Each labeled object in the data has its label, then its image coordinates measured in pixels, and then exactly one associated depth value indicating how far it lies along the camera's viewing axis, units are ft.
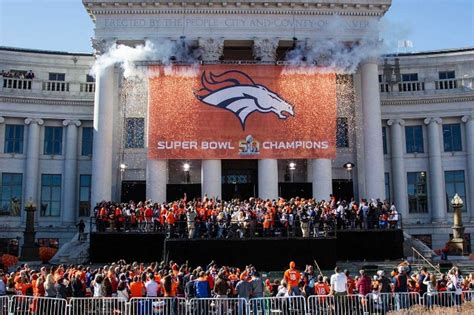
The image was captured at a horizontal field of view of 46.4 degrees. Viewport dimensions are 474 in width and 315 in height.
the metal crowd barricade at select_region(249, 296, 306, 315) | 49.83
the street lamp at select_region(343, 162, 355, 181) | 122.02
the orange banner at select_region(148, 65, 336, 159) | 114.62
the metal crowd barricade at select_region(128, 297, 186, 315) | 48.98
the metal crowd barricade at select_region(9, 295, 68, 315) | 49.62
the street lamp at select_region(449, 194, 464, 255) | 100.48
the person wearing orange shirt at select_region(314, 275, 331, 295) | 53.78
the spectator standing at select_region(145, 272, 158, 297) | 51.39
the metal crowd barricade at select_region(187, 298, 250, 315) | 49.70
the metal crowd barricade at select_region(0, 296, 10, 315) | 49.65
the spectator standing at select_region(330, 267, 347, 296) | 53.21
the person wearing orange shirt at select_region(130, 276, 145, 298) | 51.13
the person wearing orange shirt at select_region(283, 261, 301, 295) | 53.42
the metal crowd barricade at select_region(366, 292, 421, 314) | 50.83
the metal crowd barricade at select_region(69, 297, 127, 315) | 49.44
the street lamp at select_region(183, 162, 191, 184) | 123.13
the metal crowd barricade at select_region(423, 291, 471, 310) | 52.06
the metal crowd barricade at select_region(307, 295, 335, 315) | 50.53
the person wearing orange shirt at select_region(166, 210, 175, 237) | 88.12
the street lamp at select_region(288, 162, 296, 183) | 123.85
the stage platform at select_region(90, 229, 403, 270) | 85.46
